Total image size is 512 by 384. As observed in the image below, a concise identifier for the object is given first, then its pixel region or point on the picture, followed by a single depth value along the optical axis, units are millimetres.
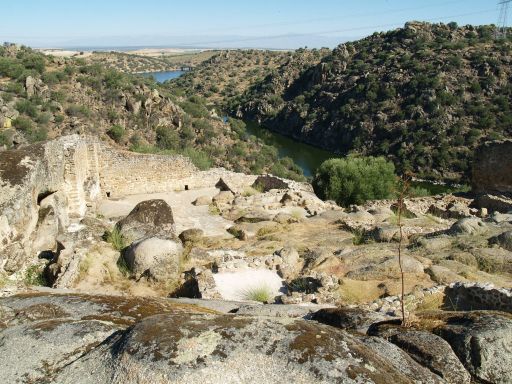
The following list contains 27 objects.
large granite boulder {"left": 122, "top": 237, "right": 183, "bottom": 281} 9805
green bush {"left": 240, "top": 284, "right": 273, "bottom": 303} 8891
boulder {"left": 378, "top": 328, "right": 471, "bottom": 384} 3781
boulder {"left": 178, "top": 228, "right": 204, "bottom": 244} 12891
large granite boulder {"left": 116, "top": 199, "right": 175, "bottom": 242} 11729
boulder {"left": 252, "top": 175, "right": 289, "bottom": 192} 20516
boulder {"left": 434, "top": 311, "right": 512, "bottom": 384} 3891
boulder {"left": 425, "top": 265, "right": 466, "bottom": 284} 8961
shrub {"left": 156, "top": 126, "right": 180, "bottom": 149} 38575
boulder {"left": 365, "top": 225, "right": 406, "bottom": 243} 12484
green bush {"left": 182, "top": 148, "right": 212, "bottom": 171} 27455
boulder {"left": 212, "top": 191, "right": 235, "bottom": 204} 17862
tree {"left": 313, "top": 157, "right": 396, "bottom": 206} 23672
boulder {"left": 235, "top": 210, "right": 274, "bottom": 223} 15258
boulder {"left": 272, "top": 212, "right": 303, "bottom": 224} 15156
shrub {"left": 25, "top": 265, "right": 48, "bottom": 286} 9310
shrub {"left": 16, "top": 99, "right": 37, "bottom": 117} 32531
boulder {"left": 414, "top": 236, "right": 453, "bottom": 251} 11127
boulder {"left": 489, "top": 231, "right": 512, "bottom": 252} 10473
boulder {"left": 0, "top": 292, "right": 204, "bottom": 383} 3469
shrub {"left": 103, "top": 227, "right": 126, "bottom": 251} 11102
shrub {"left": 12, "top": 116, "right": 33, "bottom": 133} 30359
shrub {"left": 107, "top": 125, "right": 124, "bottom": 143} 35781
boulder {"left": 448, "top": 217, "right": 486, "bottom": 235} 11891
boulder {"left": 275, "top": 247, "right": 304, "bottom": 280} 10273
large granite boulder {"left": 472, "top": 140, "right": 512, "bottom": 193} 20797
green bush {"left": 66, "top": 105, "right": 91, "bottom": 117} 35812
